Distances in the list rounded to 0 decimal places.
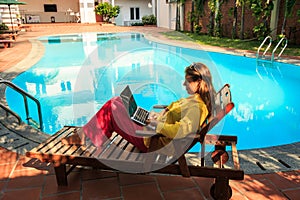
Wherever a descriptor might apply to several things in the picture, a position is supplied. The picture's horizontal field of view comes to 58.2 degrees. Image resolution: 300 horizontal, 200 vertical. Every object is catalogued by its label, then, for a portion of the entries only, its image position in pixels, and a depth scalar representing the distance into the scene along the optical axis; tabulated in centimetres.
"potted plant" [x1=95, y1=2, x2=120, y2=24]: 2875
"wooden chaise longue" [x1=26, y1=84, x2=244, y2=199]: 227
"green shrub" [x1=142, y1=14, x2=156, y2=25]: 3086
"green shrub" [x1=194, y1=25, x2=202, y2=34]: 2082
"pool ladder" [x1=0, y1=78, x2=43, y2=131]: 408
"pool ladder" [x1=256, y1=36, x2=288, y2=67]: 1037
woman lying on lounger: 224
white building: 3012
